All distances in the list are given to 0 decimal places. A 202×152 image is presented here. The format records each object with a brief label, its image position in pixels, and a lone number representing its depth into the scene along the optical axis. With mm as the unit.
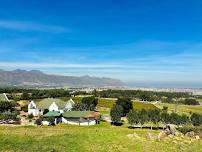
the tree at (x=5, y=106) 57300
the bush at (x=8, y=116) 45610
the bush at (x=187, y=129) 34145
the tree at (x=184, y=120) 47156
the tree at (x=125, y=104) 60271
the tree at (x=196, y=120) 48009
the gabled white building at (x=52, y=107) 58612
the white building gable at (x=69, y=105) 59264
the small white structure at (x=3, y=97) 68552
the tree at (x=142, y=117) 46054
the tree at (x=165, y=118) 47402
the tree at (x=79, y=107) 58408
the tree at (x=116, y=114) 48690
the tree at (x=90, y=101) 66994
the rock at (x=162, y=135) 26255
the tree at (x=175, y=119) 47002
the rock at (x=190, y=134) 29981
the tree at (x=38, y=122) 44245
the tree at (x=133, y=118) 45788
